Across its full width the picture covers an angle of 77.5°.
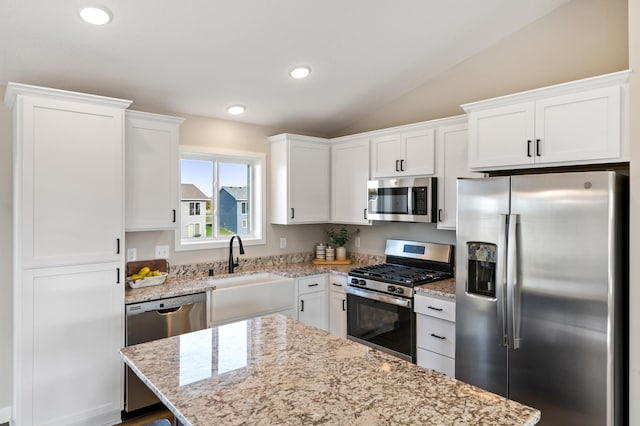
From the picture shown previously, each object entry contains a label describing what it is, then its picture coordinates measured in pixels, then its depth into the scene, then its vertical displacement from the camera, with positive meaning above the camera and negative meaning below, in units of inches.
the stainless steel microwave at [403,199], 134.7 +4.6
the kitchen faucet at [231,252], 148.8 -15.2
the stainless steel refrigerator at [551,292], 82.5 -17.8
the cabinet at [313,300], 150.5 -34.0
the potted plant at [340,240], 176.9 -12.4
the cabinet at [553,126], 90.1 +21.8
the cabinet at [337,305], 150.6 -35.7
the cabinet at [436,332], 115.1 -35.8
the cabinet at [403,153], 136.9 +21.4
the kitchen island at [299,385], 47.6 -24.1
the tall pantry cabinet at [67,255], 97.3 -11.2
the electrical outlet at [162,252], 136.9 -13.9
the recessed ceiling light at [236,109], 144.3 +37.7
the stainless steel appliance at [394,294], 126.5 -27.5
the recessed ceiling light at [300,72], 126.6 +45.2
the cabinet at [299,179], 160.1 +13.5
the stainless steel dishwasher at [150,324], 111.4 -32.7
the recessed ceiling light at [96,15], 88.0 +44.5
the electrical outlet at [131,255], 129.6 -14.1
